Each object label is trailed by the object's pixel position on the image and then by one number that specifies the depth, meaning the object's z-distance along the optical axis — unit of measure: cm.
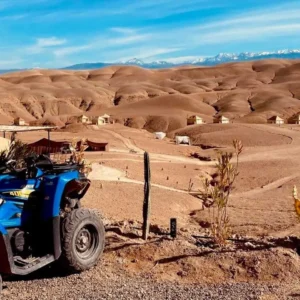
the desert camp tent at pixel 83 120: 6572
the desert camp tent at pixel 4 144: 2437
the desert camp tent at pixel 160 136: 5189
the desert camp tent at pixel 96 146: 3606
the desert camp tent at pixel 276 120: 6256
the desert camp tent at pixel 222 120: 6438
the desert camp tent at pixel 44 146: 3106
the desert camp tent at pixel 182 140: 4691
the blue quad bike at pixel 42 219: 704
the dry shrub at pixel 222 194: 908
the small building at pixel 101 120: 6012
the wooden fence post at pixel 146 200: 955
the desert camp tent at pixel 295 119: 6112
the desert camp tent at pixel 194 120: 6531
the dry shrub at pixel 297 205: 921
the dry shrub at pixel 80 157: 1889
